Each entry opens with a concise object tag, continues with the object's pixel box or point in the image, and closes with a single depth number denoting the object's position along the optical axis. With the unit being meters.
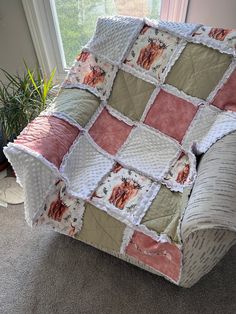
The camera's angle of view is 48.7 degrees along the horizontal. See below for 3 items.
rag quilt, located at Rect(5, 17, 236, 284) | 0.98
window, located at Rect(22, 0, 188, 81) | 1.56
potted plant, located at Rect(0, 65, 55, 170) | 1.32
